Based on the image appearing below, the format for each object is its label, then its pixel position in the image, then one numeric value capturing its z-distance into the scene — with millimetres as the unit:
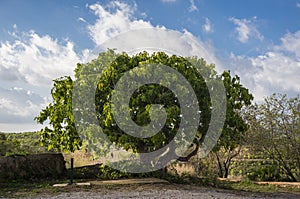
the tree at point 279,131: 14602
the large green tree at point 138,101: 10906
